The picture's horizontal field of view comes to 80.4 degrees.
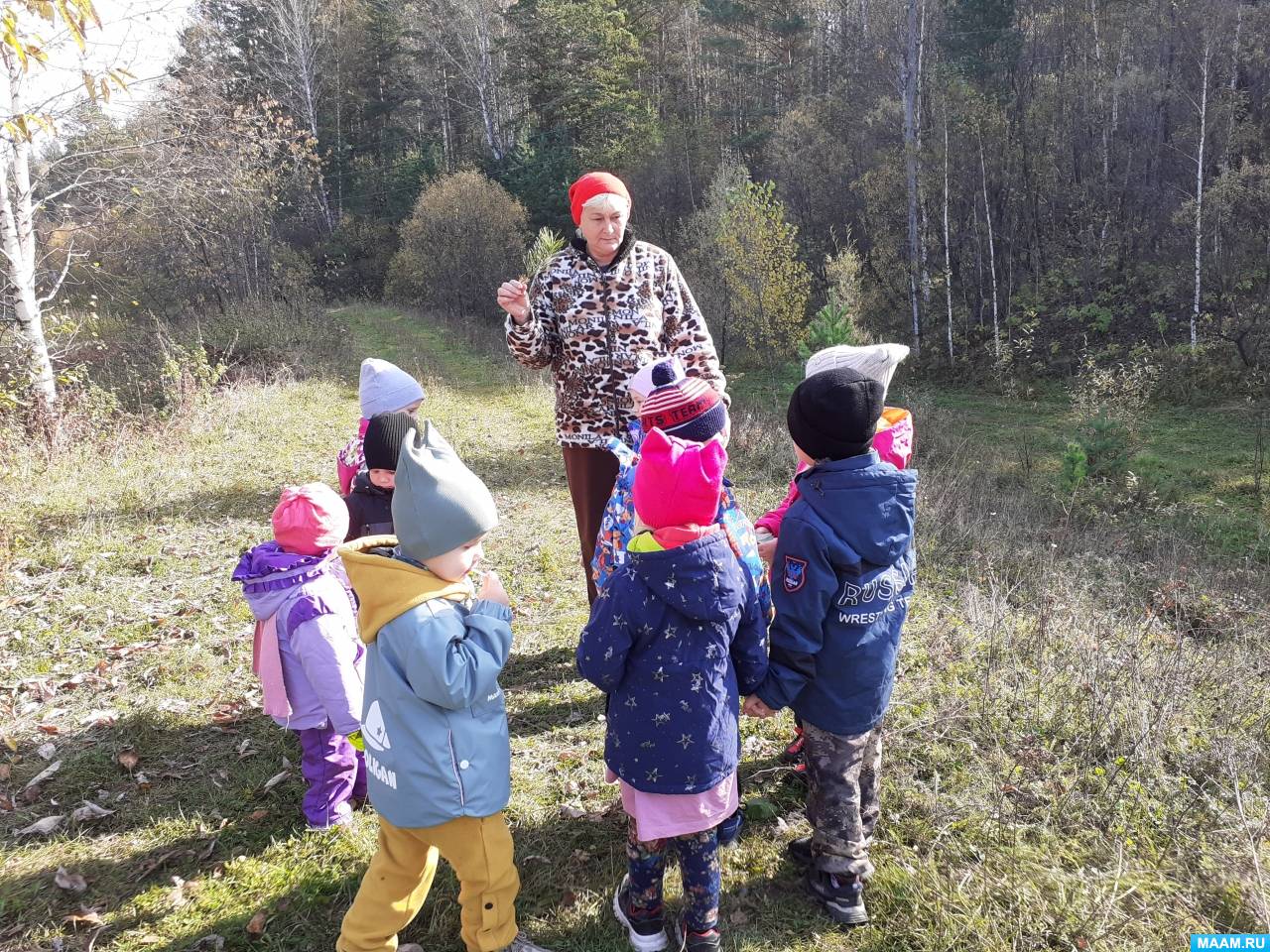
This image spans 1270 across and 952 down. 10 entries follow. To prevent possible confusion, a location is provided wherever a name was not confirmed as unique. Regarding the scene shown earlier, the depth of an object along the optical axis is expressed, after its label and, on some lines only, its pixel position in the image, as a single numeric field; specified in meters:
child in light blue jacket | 2.05
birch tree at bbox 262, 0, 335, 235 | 30.25
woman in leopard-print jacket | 3.36
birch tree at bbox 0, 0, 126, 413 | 8.53
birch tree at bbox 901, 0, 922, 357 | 20.57
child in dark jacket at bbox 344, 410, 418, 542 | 2.98
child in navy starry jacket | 2.04
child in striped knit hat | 2.41
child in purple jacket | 2.79
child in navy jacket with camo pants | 2.29
